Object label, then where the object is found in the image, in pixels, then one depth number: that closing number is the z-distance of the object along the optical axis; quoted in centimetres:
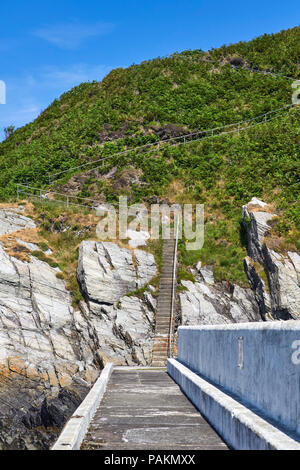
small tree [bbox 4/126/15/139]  6512
